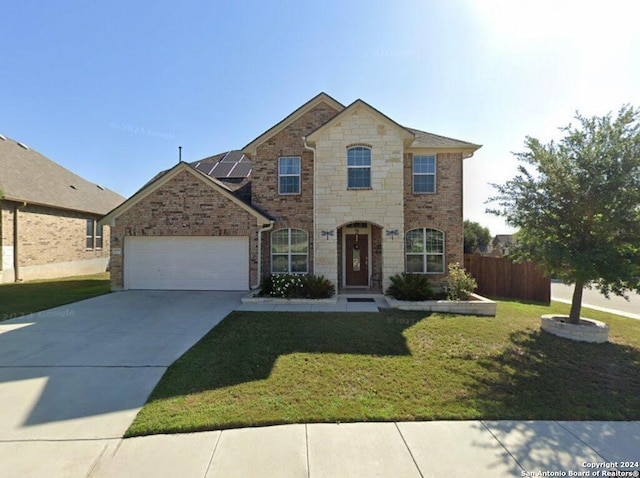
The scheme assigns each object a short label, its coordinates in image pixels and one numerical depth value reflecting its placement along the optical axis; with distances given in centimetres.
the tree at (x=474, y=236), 4044
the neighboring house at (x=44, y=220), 1535
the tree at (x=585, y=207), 666
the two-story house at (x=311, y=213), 1127
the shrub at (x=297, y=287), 1027
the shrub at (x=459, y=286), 982
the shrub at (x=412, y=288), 978
